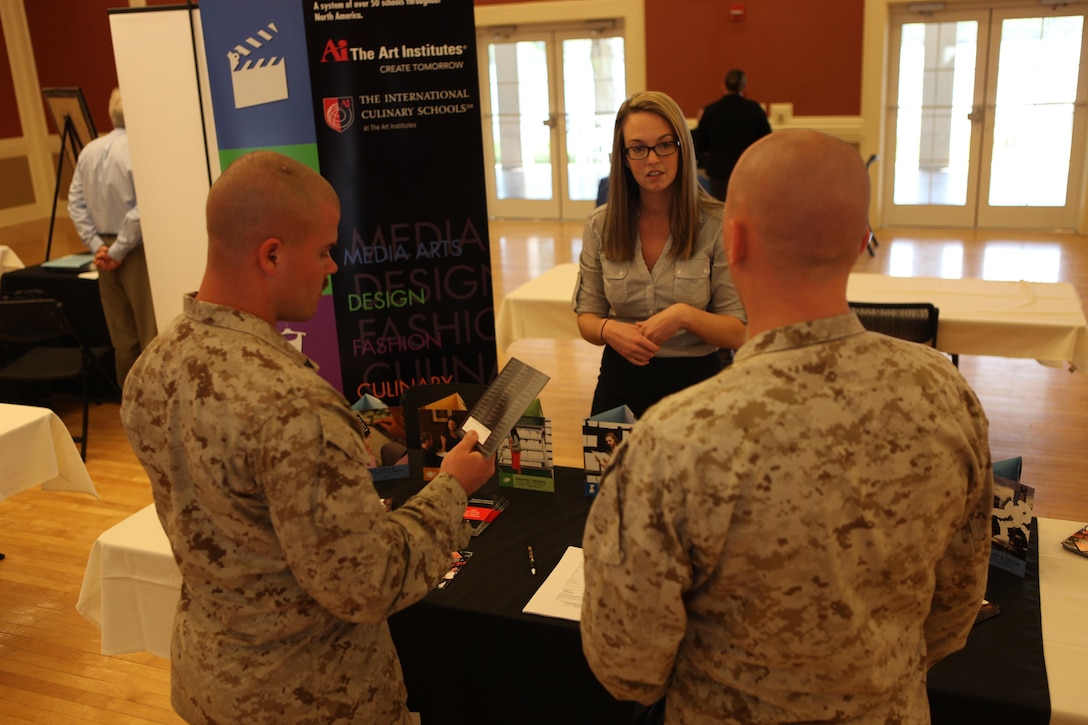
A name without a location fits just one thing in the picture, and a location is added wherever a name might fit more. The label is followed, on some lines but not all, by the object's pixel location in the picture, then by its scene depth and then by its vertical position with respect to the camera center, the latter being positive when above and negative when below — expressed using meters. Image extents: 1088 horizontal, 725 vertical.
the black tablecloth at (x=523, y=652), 1.61 -1.01
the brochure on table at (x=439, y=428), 2.34 -0.78
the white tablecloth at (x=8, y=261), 5.82 -0.76
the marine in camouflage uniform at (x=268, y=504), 1.30 -0.54
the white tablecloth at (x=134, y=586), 2.37 -1.16
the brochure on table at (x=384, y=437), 2.47 -0.84
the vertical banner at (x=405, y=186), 2.80 -0.21
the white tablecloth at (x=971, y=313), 3.79 -0.93
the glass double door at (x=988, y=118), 9.01 -0.28
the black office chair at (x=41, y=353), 4.80 -1.13
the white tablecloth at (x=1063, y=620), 1.52 -0.98
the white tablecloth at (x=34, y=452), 3.11 -1.06
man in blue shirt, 5.14 -0.57
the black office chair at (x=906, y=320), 3.71 -0.89
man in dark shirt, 7.97 -0.20
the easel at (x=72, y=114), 6.46 +0.15
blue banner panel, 2.77 +0.16
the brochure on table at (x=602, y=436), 2.21 -0.77
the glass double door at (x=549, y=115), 10.80 -0.04
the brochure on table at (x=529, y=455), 2.32 -0.85
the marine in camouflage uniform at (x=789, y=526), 1.06 -0.49
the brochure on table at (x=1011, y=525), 1.89 -0.87
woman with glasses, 2.43 -0.43
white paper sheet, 1.82 -0.96
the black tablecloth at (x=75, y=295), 5.57 -0.95
